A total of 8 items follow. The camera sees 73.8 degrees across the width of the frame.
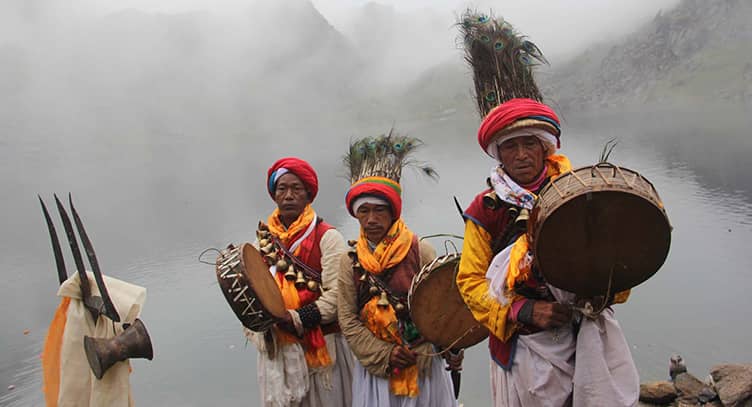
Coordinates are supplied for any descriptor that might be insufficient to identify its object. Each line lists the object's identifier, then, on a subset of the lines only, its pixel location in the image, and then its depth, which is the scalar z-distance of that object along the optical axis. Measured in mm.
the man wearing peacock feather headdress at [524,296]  1690
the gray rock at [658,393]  3998
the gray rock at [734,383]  3605
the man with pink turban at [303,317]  2865
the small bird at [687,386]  3908
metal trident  2500
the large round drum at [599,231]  1474
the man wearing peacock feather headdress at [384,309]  2639
